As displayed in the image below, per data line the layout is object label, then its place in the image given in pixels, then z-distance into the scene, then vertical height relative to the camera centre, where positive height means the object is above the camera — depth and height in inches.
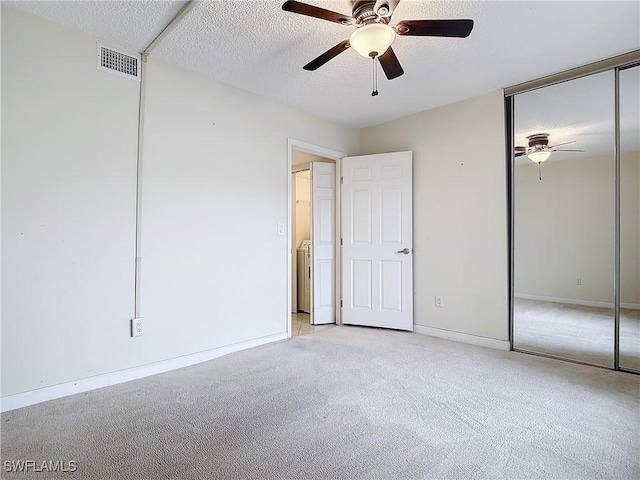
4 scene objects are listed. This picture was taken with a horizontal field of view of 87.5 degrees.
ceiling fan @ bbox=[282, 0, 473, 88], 68.7 +47.2
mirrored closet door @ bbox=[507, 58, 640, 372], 105.2 +9.4
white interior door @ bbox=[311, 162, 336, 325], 165.5 +1.3
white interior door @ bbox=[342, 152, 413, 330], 151.2 +1.8
